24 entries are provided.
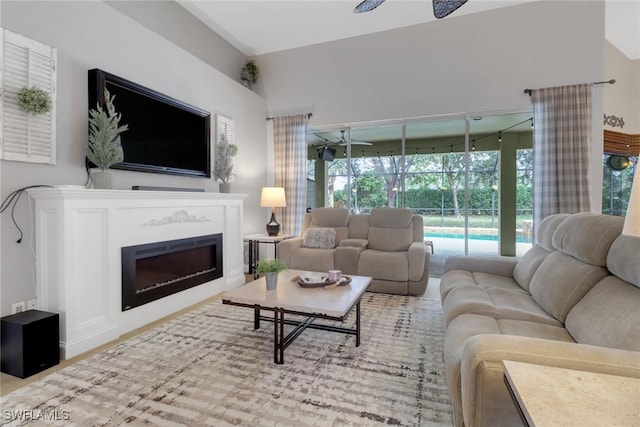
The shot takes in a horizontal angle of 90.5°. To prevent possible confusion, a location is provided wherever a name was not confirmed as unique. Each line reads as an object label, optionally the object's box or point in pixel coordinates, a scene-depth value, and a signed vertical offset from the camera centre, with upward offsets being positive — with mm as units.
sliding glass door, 4703 +538
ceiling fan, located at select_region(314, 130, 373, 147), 5292 +1164
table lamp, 4762 +151
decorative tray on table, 2524 -583
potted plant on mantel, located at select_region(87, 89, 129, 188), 2535 +540
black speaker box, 1973 -828
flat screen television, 2891 +896
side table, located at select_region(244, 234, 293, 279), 4508 -429
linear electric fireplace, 2734 -558
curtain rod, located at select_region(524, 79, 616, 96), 4128 +1531
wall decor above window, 5089 +1415
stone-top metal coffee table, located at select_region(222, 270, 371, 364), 2059 -623
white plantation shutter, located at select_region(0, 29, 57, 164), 2154 +795
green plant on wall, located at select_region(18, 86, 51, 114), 2170 +784
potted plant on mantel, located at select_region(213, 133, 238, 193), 4176 +622
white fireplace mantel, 2244 -289
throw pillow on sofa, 4283 -380
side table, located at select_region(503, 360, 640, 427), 644 -429
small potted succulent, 2447 -460
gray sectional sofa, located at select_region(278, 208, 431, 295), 3680 -486
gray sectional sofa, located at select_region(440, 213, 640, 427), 1064 -495
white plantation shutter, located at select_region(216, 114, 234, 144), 4320 +1169
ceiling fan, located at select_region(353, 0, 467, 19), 2143 +1416
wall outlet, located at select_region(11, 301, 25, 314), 2215 -664
